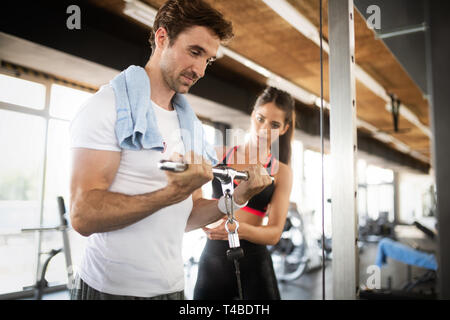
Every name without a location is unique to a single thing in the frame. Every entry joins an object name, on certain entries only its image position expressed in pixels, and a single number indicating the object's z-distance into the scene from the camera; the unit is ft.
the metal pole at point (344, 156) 3.05
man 2.37
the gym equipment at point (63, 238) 7.13
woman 3.77
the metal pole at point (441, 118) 2.76
